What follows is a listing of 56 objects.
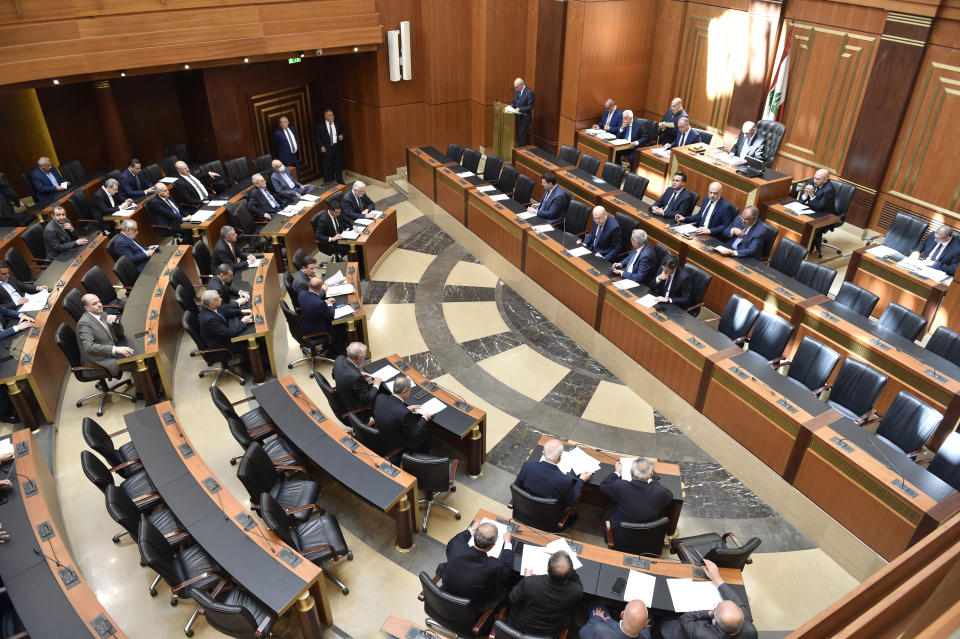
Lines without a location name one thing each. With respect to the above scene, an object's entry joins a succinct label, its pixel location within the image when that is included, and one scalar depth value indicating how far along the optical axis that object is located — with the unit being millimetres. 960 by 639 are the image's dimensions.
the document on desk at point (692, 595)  4719
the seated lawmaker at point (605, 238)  9234
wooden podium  13977
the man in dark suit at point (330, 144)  13383
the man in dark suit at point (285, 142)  12734
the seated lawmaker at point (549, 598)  4387
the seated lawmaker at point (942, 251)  8422
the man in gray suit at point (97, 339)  7254
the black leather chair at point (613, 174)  11359
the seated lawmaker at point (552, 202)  10180
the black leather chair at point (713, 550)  4879
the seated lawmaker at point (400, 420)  6164
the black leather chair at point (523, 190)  10977
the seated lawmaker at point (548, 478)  5574
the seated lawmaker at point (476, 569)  4719
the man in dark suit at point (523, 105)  13461
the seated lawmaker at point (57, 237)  9211
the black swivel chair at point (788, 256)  8602
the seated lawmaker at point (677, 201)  9859
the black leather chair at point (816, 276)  8164
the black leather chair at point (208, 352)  7672
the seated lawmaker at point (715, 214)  9359
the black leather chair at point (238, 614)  4406
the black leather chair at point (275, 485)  5531
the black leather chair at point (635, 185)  10812
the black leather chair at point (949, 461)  5656
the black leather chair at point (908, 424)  6020
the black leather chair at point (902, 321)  7277
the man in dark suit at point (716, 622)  4047
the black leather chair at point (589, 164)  11688
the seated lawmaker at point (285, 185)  11383
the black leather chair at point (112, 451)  5863
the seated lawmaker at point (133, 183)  11000
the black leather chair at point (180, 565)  4793
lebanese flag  11508
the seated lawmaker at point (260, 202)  10859
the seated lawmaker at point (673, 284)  7977
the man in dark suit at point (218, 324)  7609
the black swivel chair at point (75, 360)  7285
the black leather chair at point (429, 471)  5832
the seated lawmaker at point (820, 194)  9836
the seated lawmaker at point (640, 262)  8547
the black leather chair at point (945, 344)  6961
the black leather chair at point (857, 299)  7699
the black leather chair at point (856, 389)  6500
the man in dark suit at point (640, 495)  5391
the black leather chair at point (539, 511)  5523
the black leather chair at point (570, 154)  12250
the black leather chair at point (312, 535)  5047
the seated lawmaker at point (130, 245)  9156
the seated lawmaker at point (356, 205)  10773
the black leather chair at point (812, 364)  6828
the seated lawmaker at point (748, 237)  8789
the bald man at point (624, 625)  4121
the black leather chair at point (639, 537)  5238
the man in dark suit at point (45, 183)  10750
